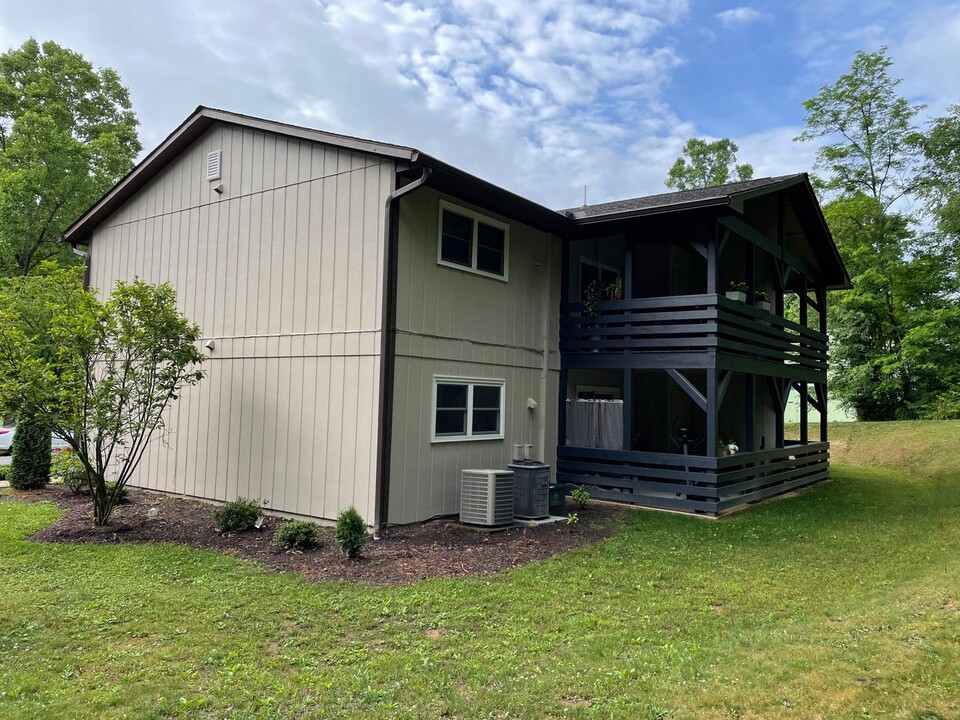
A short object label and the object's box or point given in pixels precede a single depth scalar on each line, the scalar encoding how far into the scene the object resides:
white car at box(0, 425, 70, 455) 17.11
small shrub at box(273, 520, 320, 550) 7.47
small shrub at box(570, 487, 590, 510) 10.16
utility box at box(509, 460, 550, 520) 9.35
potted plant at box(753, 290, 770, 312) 12.73
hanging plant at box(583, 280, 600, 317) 11.66
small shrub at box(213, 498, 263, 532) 8.31
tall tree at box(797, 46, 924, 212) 25.44
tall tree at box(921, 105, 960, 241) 18.80
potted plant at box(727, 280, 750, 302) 11.70
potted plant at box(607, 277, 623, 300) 12.09
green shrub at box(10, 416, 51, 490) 11.32
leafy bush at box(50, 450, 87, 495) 9.30
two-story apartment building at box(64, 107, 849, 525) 8.68
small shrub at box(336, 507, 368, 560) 6.94
